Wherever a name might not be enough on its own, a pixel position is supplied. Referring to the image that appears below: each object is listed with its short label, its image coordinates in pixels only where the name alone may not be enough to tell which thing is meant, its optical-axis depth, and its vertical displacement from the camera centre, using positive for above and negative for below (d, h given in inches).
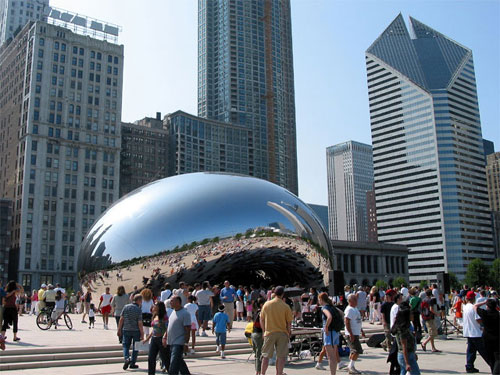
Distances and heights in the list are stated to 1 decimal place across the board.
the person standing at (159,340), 375.9 -33.2
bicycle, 690.9 -31.2
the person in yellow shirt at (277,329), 355.6 -25.9
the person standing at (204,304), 637.3 -15.1
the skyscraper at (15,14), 5275.6 +2815.7
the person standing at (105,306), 726.5 -17.1
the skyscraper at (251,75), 6205.7 +2563.2
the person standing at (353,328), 417.1 -31.2
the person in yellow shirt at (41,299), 772.6 -7.0
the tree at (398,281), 4176.2 +53.2
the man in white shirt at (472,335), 416.8 -37.9
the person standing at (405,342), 358.3 -37.0
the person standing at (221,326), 505.4 -32.9
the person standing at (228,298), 684.1 -8.8
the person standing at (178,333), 349.4 -27.2
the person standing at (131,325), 422.6 -25.4
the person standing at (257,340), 405.7 -39.3
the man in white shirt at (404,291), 865.5 -5.6
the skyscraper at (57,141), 3373.5 +1026.2
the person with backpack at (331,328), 394.3 -29.2
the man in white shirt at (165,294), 655.8 -2.2
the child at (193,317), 523.8 -24.9
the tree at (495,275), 4247.0 +87.0
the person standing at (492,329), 365.1 -29.9
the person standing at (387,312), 476.4 -21.4
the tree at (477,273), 4183.1 +103.0
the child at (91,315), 731.7 -29.2
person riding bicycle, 725.9 -4.8
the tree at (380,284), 3723.2 +29.1
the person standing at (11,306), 529.0 -10.5
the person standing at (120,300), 560.1 -7.3
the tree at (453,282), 4483.3 +39.4
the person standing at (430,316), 561.9 -30.9
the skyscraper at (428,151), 6077.8 +1611.4
